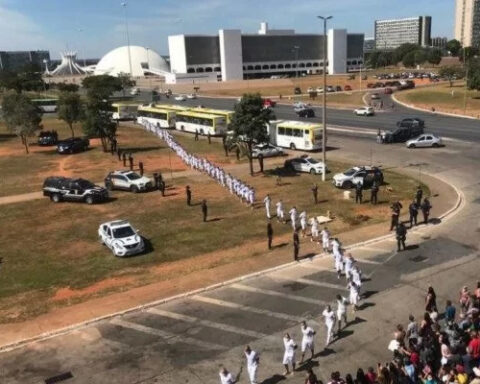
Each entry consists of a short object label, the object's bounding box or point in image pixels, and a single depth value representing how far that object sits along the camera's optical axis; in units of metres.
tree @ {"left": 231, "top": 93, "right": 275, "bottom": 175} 38.25
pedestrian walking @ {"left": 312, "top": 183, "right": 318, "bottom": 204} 31.29
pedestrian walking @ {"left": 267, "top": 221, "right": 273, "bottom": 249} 23.89
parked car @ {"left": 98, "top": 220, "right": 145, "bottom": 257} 24.39
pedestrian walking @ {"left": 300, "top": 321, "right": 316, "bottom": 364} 14.56
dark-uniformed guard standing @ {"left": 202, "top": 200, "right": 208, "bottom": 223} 28.67
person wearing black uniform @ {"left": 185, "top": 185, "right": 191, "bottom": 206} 32.16
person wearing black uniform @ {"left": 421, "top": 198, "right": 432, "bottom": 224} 26.59
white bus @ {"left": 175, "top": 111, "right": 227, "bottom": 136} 61.56
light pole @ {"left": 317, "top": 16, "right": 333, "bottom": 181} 34.41
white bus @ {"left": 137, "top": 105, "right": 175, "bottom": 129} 69.94
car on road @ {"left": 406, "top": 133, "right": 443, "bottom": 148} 47.97
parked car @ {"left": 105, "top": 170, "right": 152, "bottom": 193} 36.62
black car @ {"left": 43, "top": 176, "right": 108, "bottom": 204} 34.03
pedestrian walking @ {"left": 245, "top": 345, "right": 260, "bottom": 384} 13.46
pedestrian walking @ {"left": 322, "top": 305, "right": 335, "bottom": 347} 15.54
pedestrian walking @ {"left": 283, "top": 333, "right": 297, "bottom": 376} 13.97
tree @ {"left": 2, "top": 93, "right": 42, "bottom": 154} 55.62
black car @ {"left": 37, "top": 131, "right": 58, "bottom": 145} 61.72
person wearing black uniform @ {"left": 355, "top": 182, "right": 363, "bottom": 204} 31.33
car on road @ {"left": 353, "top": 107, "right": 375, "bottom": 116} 75.12
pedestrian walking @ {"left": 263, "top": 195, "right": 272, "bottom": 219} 28.58
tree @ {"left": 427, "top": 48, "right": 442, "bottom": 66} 176.75
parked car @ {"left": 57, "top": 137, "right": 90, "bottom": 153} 55.20
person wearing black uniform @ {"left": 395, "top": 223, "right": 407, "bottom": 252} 22.91
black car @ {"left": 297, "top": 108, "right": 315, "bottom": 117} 73.44
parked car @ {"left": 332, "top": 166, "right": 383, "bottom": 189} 34.66
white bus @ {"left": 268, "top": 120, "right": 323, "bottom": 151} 49.06
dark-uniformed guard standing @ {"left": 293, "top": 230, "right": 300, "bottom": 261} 22.52
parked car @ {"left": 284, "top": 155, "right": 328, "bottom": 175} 39.53
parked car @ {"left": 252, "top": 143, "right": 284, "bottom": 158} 46.25
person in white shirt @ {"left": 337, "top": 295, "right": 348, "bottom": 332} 16.23
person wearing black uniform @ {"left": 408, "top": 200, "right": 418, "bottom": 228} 26.09
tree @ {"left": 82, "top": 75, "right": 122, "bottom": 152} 52.34
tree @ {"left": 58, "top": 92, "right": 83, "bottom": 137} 61.48
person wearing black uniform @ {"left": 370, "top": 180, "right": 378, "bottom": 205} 31.10
